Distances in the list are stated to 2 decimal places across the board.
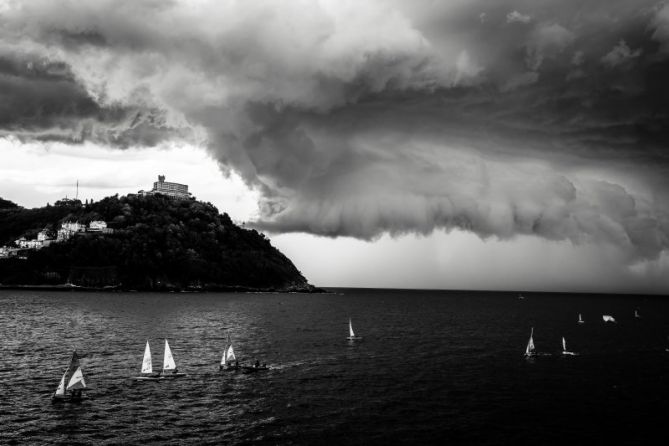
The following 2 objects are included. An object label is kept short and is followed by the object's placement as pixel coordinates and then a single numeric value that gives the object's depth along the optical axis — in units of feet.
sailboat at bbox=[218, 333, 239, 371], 257.55
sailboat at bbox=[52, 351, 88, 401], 188.14
